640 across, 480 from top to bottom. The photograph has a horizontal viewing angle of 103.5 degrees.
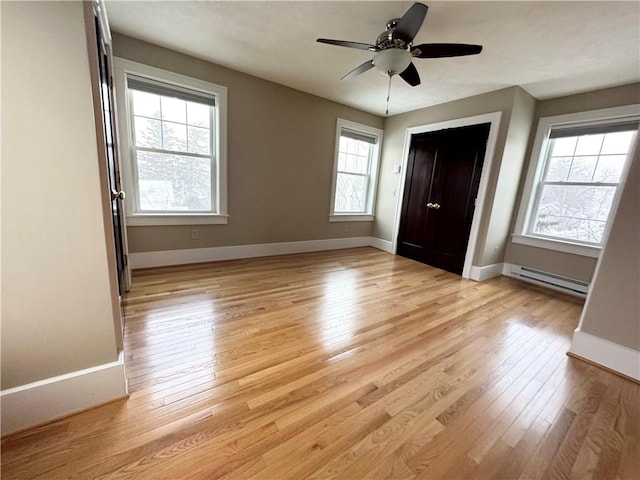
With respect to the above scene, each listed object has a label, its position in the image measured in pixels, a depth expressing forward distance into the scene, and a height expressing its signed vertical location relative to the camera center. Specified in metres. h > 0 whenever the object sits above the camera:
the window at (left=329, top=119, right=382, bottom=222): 4.45 +0.36
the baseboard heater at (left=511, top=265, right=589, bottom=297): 3.17 -0.99
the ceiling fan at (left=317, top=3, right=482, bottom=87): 1.80 +1.10
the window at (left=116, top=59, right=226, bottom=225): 2.77 +0.36
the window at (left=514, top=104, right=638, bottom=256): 2.92 +0.34
